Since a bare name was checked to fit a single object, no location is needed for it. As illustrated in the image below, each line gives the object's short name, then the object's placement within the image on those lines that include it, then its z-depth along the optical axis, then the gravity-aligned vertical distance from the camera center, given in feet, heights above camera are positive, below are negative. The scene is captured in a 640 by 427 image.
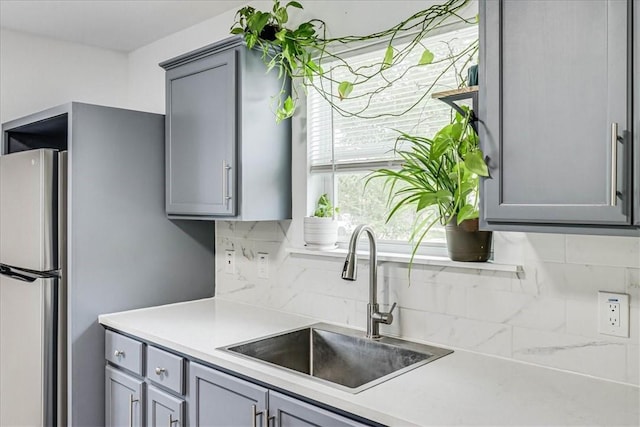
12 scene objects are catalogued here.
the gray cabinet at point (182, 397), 5.18 -2.17
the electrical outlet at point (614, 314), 4.92 -0.97
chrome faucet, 6.41 -1.12
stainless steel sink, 6.21 -1.79
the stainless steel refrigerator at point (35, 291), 7.98 -1.28
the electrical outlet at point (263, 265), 8.58 -0.91
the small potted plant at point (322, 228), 7.48 -0.25
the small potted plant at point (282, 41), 7.34 +2.42
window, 6.44 +1.11
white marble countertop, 4.21 -1.65
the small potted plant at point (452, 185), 5.32 +0.29
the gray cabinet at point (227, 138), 7.52 +1.10
